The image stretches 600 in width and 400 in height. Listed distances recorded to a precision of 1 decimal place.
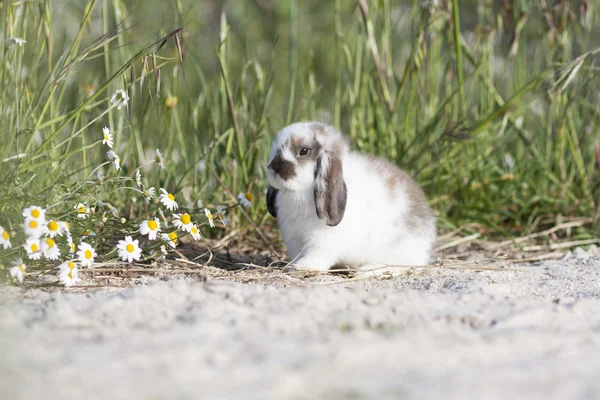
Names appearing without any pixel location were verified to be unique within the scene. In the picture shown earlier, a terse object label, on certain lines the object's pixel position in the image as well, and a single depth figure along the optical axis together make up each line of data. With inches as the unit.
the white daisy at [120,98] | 213.7
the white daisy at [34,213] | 187.7
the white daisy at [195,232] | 231.9
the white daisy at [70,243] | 202.4
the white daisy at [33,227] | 186.5
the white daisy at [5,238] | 186.1
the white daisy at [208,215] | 243.8
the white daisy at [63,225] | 195.8
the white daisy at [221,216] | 254.6
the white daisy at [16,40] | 198.9
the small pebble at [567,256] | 289.0
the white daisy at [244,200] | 270.6
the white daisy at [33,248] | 187.8
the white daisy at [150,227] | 221.1
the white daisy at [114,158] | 223.3
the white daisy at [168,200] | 231.7
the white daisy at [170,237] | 225.1
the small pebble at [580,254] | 286.1
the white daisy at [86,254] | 205.2
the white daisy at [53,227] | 194.2
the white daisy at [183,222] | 231.8
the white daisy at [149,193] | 225.3
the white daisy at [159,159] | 241.0
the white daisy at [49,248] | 190.7
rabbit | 239.5
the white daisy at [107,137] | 219.6
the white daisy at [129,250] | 214.8
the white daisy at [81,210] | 213.6
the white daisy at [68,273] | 194.1
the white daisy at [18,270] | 184.1
